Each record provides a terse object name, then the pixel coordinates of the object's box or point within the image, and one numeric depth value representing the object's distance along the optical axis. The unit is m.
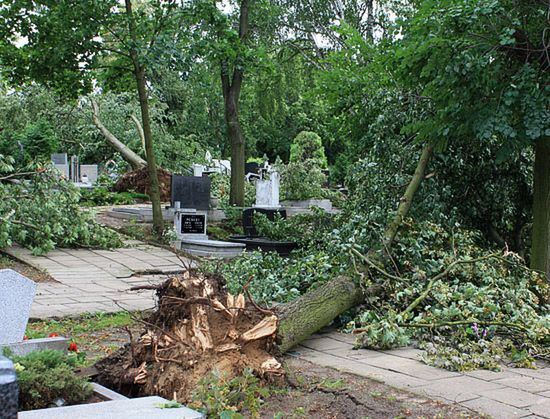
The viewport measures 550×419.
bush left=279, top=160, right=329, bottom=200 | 21.91
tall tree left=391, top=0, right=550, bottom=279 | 7.01
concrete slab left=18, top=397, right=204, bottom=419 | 3.48
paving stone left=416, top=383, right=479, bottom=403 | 4.57
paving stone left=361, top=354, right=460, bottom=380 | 5.28
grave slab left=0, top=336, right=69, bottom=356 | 4.79
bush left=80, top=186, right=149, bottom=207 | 20.22
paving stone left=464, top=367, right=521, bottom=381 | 5.26
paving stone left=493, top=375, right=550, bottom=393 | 4.91
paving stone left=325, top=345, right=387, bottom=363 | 5.93
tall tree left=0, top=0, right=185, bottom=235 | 12.84
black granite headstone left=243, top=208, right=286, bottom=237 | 15.01
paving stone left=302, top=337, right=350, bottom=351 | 6.35
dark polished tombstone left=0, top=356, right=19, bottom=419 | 1.84
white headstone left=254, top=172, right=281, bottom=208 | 17.44
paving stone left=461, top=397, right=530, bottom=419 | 4.22
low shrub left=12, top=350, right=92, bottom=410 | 3.98
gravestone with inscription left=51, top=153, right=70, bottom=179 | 23.45
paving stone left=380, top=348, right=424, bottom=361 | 5.92
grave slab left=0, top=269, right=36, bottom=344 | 4.79
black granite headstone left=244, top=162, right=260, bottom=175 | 28.53
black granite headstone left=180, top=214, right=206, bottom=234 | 14.52
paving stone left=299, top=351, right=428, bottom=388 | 5.01
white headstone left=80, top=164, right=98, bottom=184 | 26.12
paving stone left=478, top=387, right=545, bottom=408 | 4.51
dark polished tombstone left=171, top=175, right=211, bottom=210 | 15.48
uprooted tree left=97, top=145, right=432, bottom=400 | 4.53
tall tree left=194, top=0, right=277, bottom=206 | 13.69
